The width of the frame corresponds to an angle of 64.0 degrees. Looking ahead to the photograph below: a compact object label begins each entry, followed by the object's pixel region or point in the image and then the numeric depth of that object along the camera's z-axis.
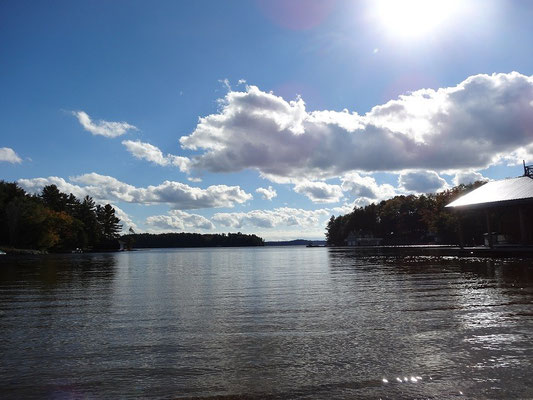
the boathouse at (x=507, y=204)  36.00
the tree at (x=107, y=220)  161.88
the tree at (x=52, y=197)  130.93
